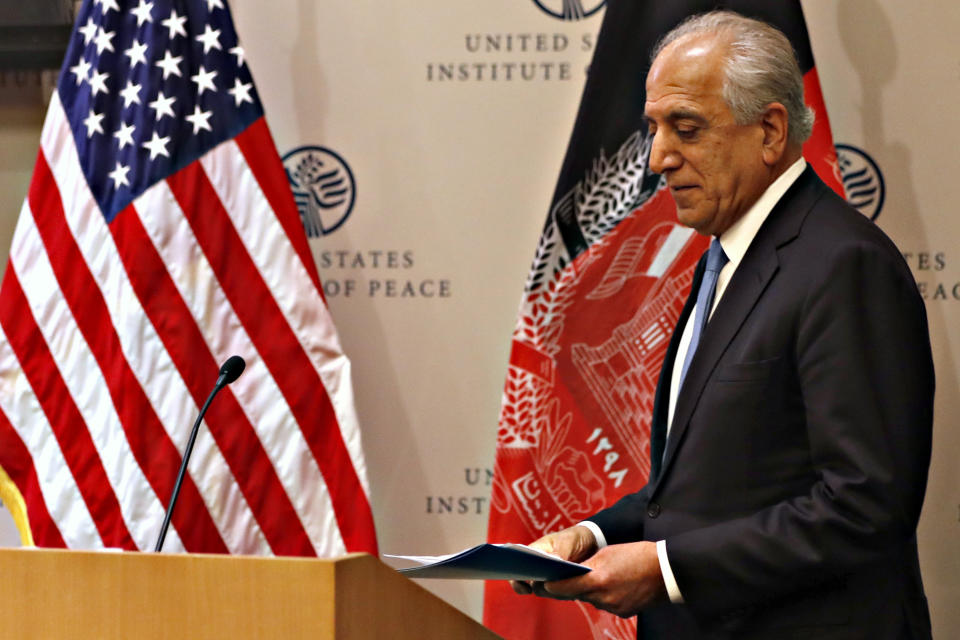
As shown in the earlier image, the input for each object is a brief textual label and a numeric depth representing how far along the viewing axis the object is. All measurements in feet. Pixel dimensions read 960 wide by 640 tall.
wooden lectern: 14.69
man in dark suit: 15.38
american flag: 18.76
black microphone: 16.35
